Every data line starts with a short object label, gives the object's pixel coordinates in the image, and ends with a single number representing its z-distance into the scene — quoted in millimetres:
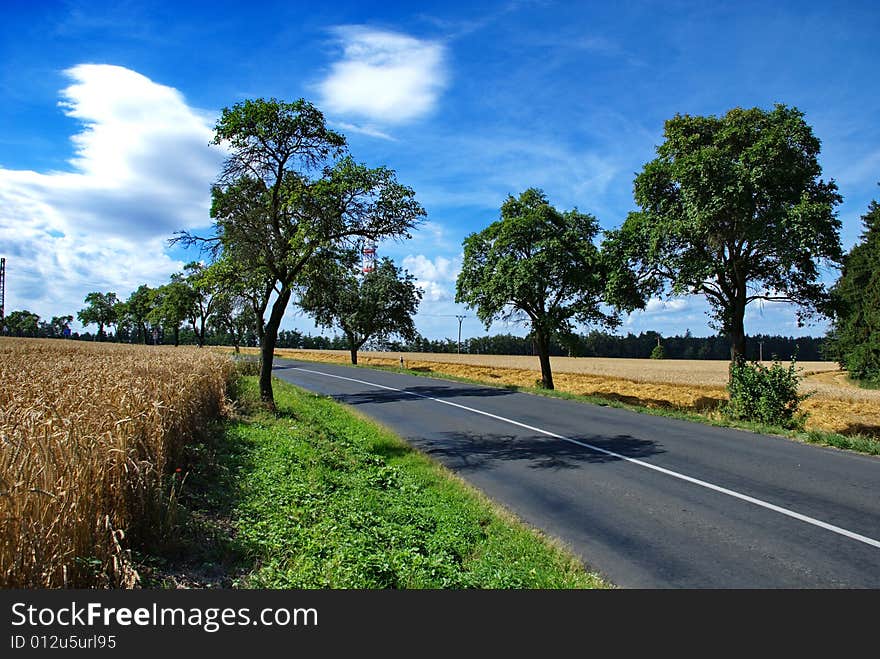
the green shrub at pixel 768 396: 14953
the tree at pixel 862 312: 33594
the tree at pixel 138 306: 75275
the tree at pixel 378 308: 41862
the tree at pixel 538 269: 25766
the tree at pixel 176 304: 47344
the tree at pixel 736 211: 16938
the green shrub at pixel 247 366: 26672
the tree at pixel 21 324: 112375
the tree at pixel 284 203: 14797
